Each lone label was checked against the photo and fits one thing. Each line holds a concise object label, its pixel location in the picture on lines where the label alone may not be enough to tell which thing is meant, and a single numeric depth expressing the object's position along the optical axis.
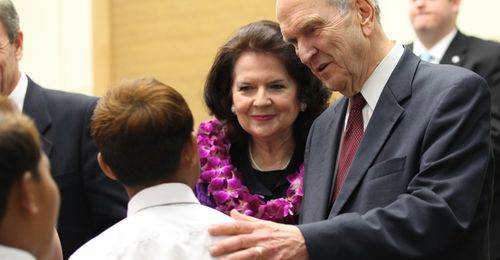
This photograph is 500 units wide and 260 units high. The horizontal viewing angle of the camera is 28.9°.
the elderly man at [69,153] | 3.24
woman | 3.42
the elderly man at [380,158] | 2.52
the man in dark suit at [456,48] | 4.36
